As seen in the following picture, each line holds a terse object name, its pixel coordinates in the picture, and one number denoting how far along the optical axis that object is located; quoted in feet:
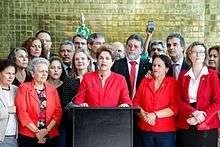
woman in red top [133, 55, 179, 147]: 18.12
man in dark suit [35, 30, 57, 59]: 23.34
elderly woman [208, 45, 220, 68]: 22.61
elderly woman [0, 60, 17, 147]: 17.61
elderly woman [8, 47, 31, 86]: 19.84
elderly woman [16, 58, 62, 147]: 18.04
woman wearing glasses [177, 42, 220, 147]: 17.88
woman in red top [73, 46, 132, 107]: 17.49
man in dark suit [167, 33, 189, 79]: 20.27
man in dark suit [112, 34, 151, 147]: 19.74
